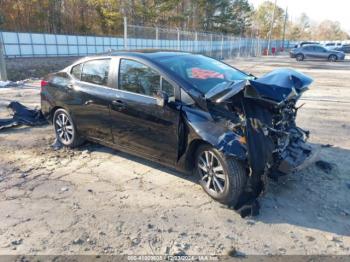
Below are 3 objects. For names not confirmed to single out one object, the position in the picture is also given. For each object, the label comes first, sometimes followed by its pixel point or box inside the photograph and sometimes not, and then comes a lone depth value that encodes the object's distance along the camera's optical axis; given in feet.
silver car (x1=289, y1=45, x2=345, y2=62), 106.83
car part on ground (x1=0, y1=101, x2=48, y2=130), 22.81
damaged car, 11.74
